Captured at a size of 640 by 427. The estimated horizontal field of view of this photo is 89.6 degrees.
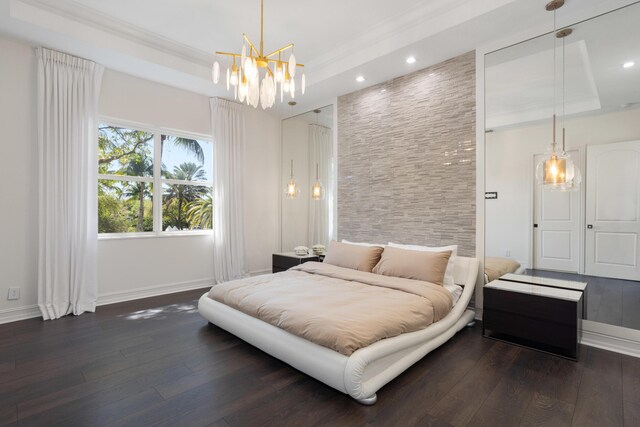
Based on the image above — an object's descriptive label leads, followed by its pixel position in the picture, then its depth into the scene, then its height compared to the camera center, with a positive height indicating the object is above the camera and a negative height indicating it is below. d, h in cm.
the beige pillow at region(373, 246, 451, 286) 307 -53
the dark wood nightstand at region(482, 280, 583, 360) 246 -86
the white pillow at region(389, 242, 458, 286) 325 -45
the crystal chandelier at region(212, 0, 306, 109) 254 +108
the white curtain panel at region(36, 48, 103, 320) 340 +31
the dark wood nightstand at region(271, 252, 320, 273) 471 -73
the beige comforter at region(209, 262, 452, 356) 205 -72
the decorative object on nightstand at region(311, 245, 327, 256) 488 -59
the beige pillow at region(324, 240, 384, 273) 361 -52
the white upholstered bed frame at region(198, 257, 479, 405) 188 -96
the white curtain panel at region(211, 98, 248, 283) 488 +31
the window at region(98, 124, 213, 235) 407 +40
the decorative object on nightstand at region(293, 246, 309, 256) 491 -61
